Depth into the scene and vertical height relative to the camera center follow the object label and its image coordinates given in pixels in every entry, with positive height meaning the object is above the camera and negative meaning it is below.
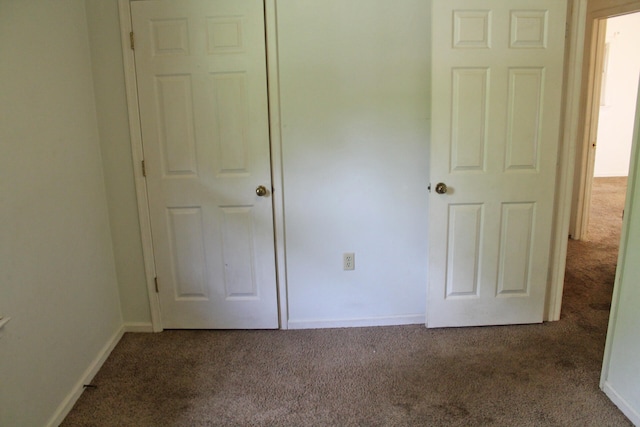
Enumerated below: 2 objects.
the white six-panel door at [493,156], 2.29 -0.16
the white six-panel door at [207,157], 2.33 -0.14
